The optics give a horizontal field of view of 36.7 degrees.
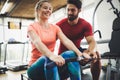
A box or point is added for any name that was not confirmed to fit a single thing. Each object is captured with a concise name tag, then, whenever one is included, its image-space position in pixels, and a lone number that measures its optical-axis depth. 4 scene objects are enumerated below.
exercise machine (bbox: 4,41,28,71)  5.19
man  1.80
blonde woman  1.22
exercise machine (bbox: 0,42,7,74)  4.60
